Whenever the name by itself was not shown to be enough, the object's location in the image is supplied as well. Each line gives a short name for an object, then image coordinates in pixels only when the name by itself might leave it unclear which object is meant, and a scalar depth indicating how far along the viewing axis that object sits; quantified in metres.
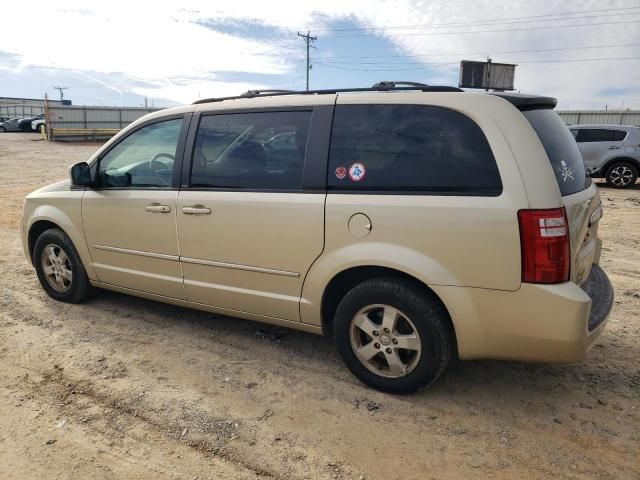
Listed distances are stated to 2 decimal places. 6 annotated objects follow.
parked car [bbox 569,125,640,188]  13.04
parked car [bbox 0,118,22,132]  37.69
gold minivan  2.69
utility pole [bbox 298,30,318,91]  55.31
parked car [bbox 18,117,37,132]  37.69
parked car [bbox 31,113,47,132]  37.19
